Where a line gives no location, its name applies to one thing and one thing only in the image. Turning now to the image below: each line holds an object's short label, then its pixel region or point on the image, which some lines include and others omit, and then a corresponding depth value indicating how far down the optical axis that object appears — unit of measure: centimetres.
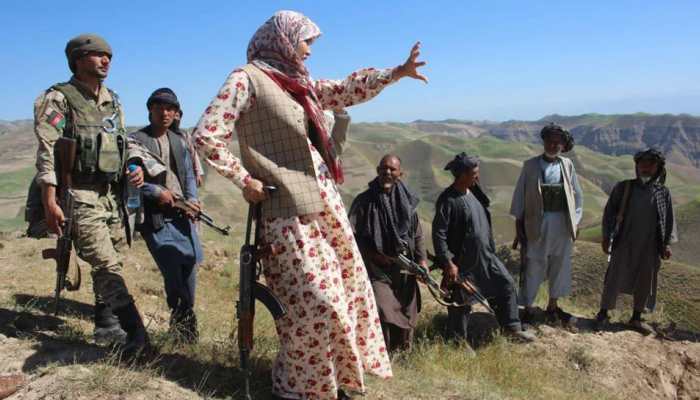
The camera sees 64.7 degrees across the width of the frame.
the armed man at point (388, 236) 458
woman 268
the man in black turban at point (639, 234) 569
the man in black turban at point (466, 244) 498
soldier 315
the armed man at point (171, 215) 385
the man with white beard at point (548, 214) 560
